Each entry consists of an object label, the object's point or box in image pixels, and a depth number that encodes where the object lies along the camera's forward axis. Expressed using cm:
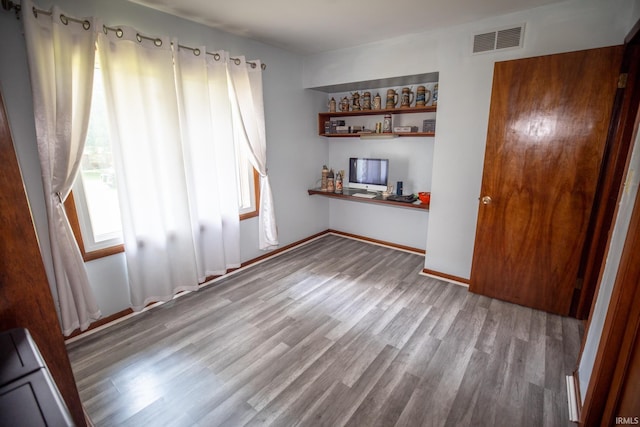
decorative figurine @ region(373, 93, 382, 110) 336
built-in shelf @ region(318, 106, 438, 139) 308
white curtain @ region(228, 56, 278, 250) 278
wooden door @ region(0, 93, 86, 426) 94
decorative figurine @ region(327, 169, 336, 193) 392
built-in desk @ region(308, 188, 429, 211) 307
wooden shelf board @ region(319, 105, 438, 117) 302
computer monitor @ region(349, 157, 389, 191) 350
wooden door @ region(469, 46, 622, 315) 202
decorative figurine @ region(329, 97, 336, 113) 384
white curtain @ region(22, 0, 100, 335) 171
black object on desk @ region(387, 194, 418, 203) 322
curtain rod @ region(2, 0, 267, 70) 163
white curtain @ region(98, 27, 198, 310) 205
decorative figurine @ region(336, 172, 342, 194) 389
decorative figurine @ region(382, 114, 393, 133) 338
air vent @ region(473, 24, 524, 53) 228
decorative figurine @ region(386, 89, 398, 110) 328
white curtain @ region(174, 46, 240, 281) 245
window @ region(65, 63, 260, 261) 206
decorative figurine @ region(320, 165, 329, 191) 399
